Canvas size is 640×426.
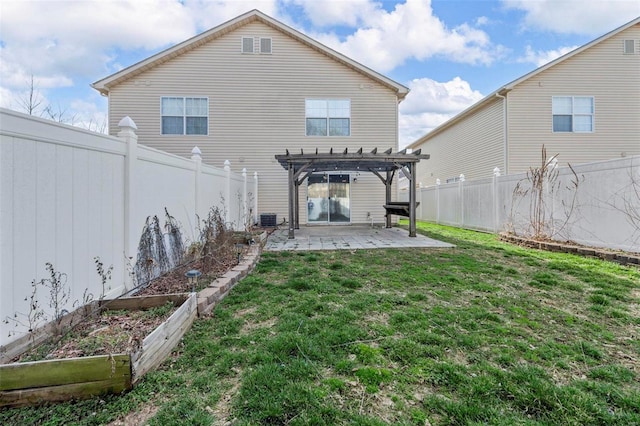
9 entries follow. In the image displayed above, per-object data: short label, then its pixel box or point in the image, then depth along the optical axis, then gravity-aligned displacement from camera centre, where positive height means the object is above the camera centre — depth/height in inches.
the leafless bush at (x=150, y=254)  149.8 -21.6
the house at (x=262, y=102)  450.9 +154.7
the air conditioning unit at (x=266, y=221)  458.3 -15.4
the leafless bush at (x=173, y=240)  176.9 -16.9
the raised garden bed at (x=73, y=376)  72.1 -39.0
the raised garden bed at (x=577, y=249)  213.6 -31.2
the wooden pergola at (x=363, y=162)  337.1 +54.0
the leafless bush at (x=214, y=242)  187.2 -20.6
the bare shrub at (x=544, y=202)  286.6 +7.0
